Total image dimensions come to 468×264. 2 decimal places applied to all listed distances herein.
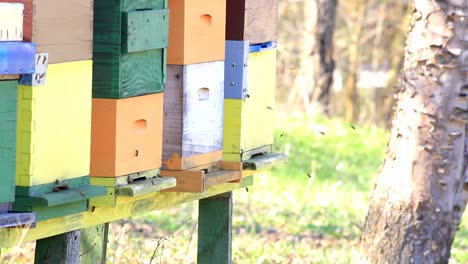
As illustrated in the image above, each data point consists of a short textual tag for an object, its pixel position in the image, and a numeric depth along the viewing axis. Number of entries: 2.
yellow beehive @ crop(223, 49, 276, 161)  10.07
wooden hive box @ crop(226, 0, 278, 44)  10.20
